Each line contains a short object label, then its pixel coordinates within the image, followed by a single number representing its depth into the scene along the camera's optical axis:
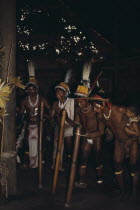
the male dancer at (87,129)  6.88
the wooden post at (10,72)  6.01
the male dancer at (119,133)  6.28
